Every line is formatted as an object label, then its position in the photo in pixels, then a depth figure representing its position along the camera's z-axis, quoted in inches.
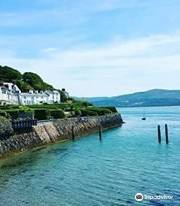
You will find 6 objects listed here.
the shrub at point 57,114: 1783.1
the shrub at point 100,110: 2207.9
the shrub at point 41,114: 1683.7
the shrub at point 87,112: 2093.4
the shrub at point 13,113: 1571.5
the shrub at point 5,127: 1130.8
